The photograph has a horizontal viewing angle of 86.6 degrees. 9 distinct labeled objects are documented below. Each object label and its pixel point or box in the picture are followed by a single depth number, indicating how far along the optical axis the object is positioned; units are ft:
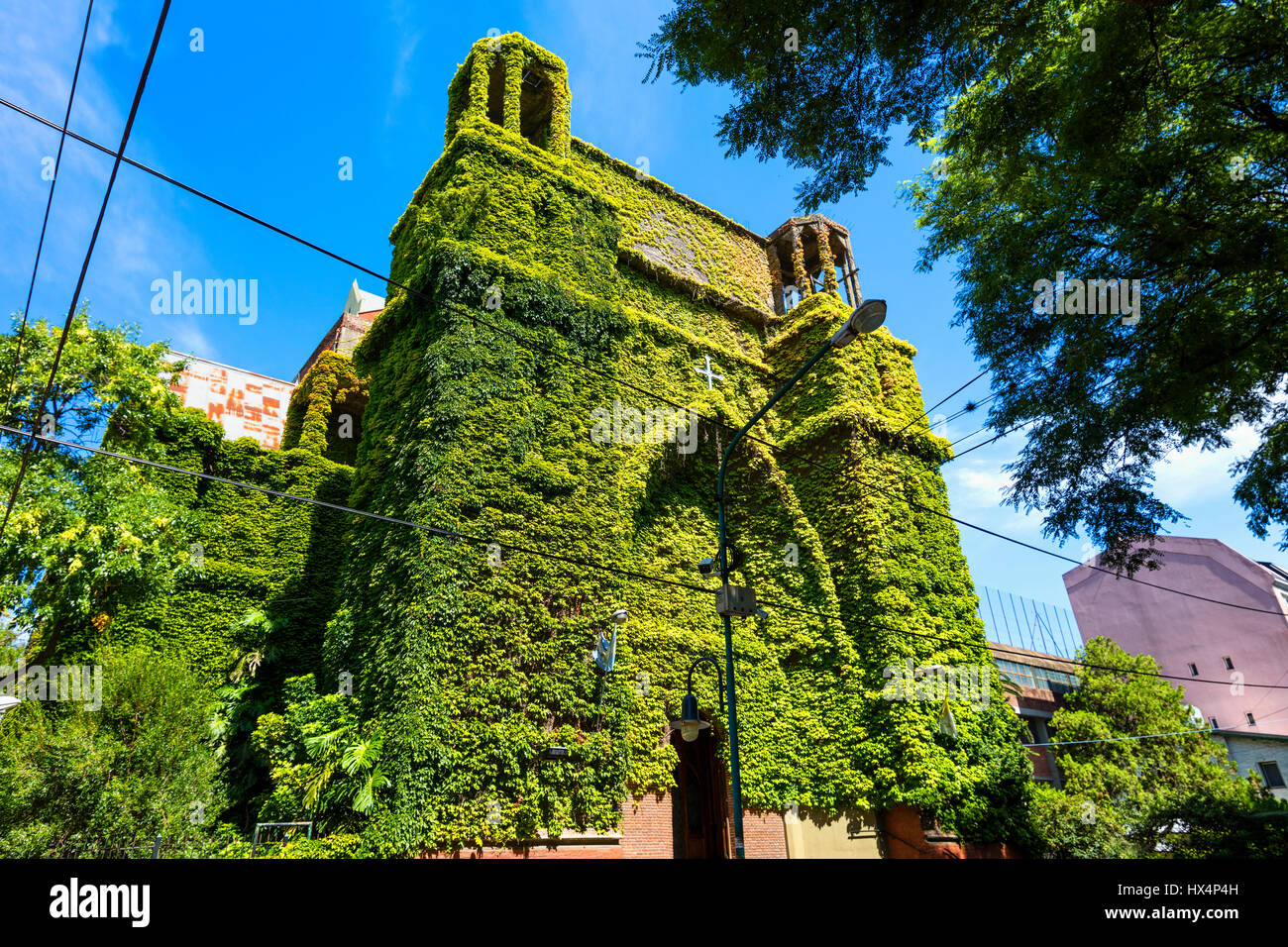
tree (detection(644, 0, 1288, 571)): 29.04
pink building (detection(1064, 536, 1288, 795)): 111.24
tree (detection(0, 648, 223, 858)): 37.76
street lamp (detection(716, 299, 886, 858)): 30.46
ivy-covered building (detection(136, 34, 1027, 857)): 40.81
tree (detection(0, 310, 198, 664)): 48.49
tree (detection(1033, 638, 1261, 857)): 64.44
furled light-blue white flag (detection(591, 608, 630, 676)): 44.78
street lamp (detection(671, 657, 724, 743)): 35.91
